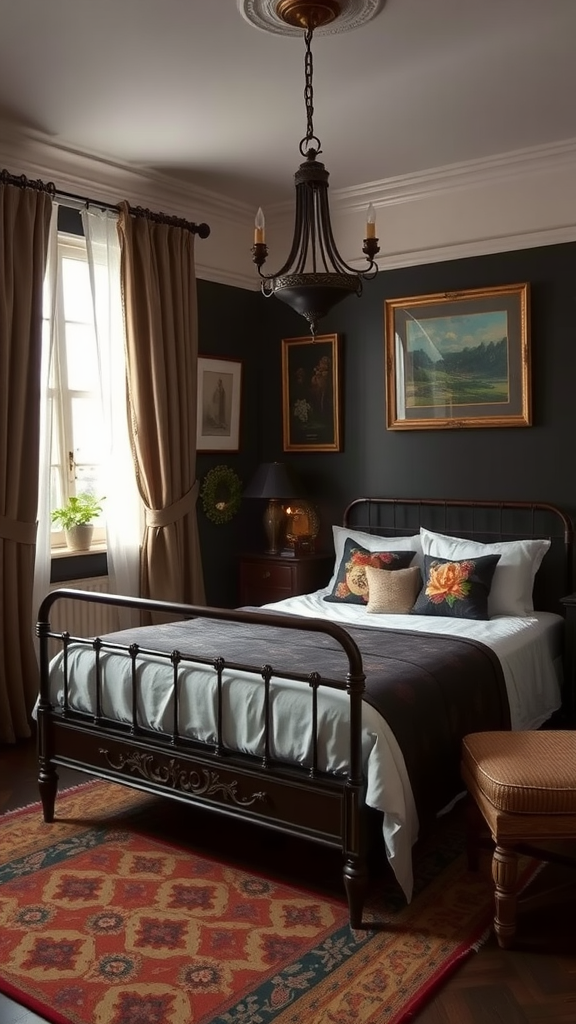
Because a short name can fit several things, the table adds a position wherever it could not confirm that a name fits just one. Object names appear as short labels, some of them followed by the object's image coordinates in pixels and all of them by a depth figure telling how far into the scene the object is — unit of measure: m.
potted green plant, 4.89
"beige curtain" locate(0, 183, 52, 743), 4.32
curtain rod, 4.34
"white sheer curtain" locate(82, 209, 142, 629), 4.95
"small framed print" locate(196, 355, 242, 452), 5.71
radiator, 4.80
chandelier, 3.02
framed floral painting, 5.79
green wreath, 5.71
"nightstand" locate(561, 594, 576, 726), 4.29
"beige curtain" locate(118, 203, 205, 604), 5.03
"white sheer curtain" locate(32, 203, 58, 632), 4.58
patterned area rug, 2.33
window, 4.96
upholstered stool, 2.55
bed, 2.76
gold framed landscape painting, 5.01
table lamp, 5.52
